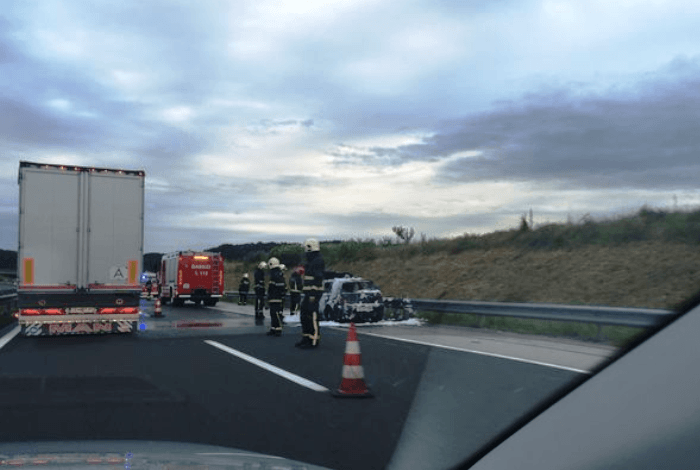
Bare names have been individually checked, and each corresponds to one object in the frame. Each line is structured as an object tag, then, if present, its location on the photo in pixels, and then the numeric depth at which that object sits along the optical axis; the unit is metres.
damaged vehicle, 20.77
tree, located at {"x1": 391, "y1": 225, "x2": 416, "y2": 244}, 47.53
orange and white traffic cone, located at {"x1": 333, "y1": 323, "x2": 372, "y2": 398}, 8.45
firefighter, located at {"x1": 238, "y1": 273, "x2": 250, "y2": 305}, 35.26
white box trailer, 16.67
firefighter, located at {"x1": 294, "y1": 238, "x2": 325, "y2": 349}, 14.07
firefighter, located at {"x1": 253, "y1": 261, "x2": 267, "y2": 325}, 24.17
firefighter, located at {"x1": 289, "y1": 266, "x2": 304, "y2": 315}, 18.06
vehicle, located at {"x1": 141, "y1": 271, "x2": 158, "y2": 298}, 50.39
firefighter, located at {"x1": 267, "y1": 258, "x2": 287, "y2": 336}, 17.34
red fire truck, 38.06
